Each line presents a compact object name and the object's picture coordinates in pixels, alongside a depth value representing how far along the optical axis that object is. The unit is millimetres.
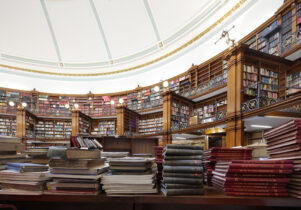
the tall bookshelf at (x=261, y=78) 6789
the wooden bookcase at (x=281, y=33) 6658
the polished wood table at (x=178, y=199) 962
